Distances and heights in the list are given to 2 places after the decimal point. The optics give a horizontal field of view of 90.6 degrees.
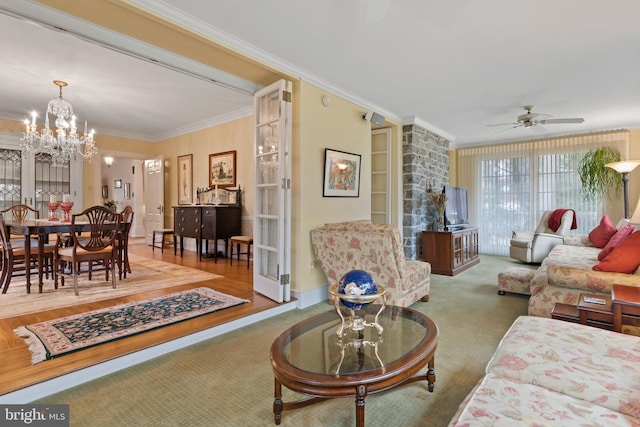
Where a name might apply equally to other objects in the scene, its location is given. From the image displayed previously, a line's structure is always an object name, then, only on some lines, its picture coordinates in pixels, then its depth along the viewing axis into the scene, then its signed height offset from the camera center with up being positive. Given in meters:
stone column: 5.35 +0.51
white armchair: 5.65 -0.54
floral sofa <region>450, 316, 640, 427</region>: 1.06 -0.68
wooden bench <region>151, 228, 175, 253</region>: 6.44 -0.41
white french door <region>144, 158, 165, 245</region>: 7.16 +0.39
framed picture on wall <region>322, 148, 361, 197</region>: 3.79 +0.49
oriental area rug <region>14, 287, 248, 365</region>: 2.29 -0.94
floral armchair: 3.00 -0.44
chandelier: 4.24 +1.19
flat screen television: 5.46 +0.06
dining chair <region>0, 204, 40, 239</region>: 4.51 +0.01
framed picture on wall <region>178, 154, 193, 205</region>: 6.68 +0.71
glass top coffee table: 1.31 -0.68
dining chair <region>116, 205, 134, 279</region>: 4.26 -0.41
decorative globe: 1.61 -0.38
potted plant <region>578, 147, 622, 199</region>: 5.73 +0.71
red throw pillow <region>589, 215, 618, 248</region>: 4.48 -0.30
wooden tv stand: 5.08 -0.64
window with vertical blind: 6.10 +0.62
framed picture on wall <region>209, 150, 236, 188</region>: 5.82 +0.82
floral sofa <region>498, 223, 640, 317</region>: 2.33 -0.56
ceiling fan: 4.51 +1.36
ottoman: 3.80 -0.83
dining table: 3.50 -0.20
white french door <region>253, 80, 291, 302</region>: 3.31 +0.24
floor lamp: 5.09 +0.71
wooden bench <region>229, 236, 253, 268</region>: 4.97 -0.45
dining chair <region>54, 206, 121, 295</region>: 3.61 -0.39
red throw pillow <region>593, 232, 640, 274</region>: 2.35 -0.35
